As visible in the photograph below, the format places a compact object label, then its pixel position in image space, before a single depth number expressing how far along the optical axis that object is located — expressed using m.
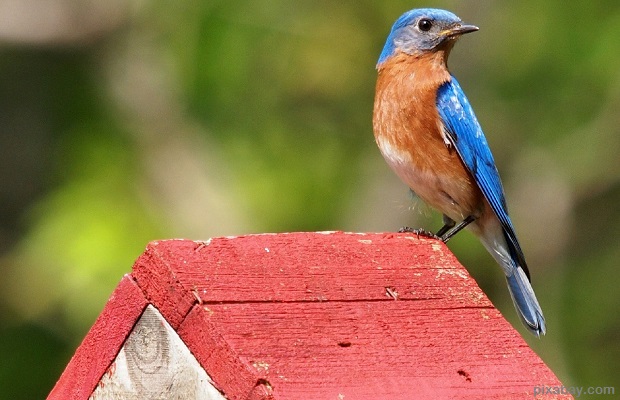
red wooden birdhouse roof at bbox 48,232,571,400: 6.14
